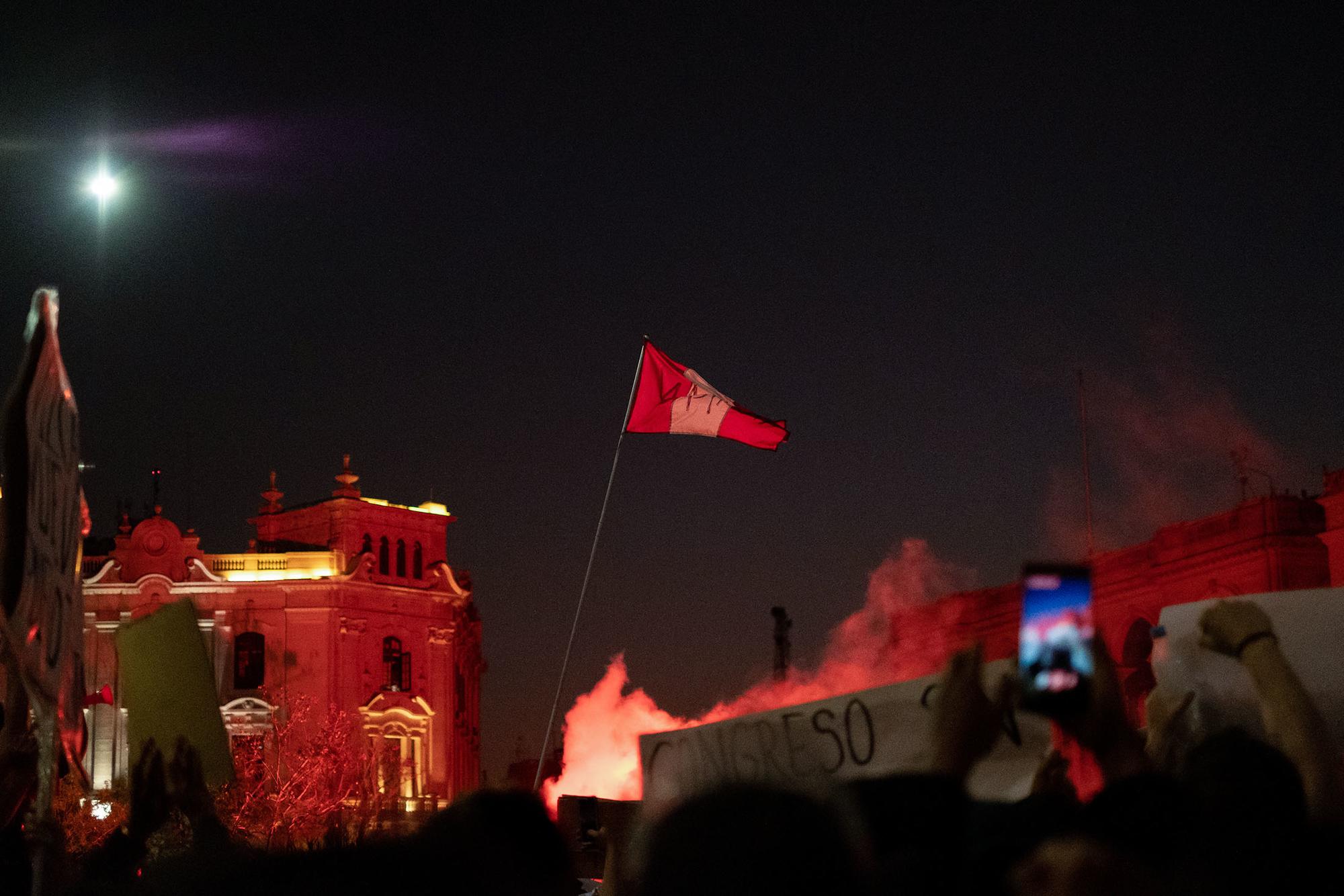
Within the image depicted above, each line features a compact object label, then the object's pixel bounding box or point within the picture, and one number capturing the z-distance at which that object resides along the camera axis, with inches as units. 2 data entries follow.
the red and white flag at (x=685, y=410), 746.8
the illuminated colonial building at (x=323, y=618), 2177.7
